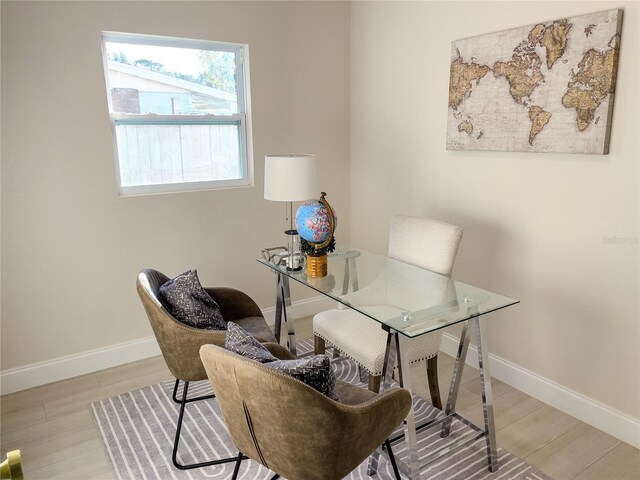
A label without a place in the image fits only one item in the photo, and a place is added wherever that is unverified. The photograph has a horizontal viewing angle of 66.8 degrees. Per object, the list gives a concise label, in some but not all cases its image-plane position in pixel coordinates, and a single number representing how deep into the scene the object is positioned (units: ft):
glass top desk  6.33
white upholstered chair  7.48
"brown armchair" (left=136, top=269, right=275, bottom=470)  6.81
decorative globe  7.81
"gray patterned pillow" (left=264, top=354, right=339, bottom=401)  4.74
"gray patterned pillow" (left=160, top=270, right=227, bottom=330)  7.22
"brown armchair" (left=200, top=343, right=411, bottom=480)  4.54
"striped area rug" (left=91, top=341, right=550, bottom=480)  7.20
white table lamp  8.65
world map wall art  7.30
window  9.85
